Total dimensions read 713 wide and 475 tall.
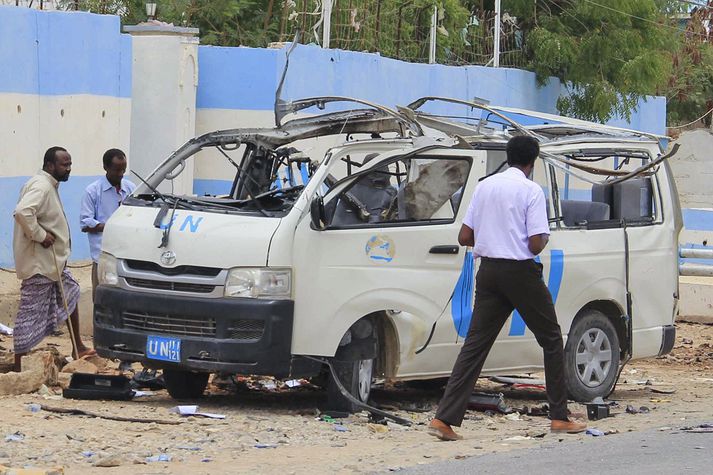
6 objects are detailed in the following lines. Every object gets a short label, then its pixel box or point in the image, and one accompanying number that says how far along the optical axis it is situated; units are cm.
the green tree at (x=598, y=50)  3848
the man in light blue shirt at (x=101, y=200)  1902
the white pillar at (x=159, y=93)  2633
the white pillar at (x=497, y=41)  3726
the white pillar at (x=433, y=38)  3458
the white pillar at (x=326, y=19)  2967
